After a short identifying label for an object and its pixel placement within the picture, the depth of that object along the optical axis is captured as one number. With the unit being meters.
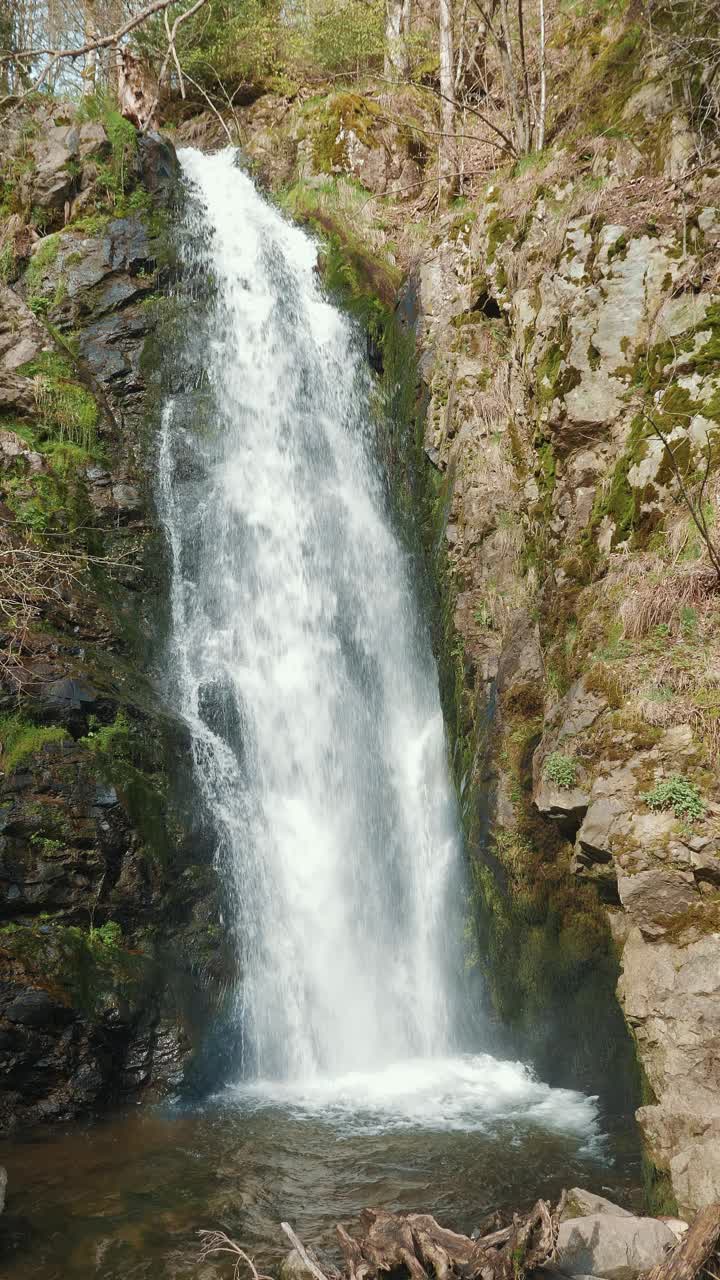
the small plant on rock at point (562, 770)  6.22
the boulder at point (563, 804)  6.15
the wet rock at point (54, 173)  14.07
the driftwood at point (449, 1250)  3.93
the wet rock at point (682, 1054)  4.43
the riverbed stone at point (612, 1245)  4.12
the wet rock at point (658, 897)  5.10
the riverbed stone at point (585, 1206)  4.63
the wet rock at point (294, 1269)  4.43
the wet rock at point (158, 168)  14.48
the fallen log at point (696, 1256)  3.85
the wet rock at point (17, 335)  11.48
